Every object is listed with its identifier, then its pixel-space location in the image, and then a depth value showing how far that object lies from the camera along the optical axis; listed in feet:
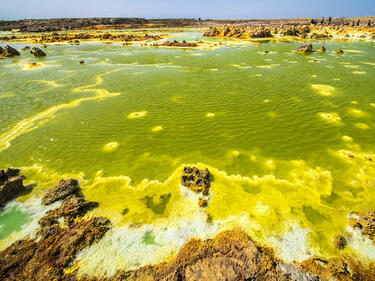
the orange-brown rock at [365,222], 29.68
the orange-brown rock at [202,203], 36.17
